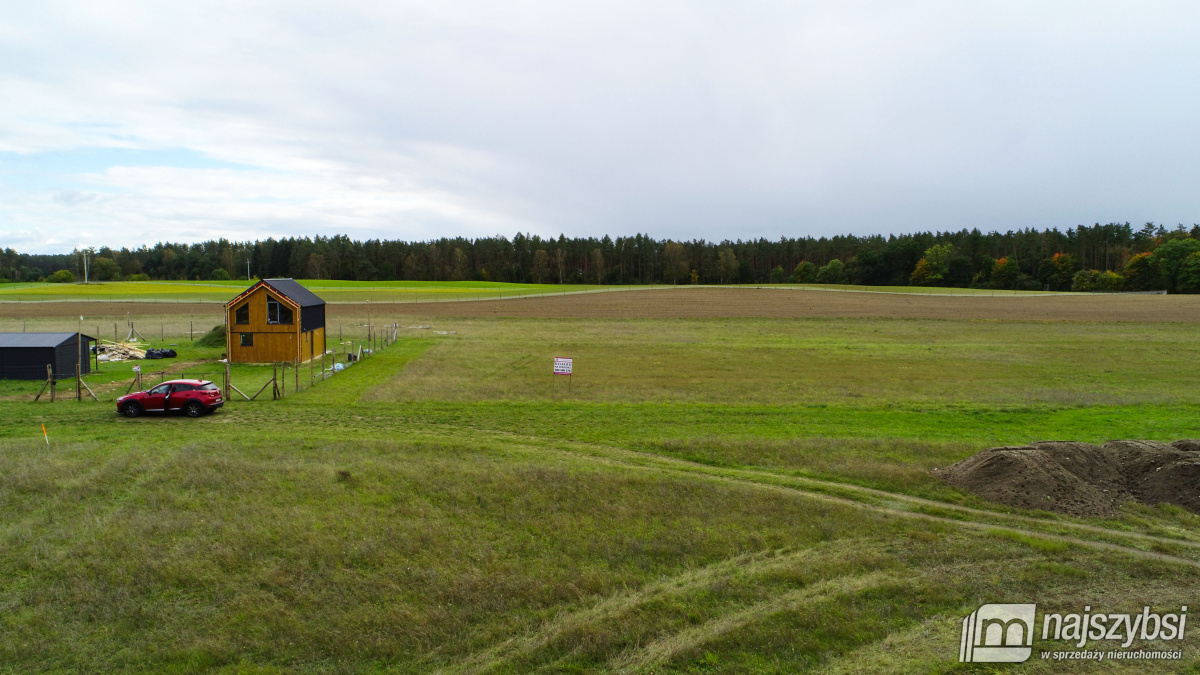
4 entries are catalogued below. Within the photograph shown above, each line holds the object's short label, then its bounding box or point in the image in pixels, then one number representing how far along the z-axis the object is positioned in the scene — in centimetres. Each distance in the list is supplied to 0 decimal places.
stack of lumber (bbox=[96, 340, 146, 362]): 4047
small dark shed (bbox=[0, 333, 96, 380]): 3189
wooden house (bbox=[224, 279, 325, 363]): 3872
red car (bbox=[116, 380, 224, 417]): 2498
